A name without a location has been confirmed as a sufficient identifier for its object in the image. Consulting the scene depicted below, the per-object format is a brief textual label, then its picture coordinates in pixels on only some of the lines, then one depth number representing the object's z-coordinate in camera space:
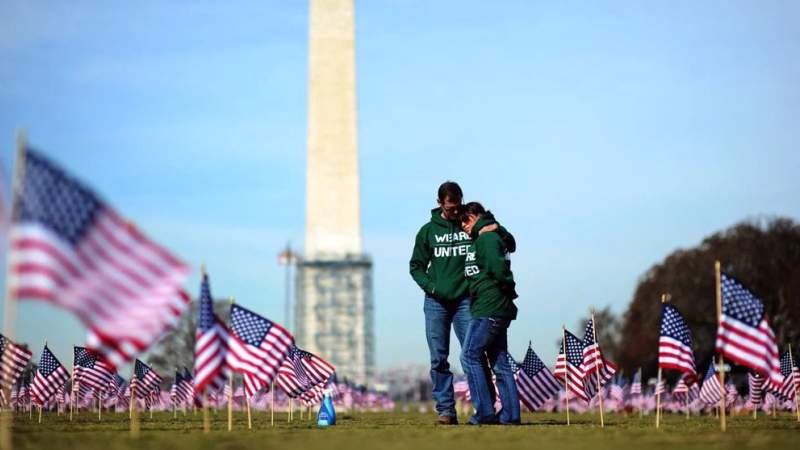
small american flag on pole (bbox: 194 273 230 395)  13.17
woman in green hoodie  14.26
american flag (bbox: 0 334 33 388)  21.92
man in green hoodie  14.79
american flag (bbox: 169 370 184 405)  38.74
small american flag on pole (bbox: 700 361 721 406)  32.34
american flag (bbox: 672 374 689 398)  38.98
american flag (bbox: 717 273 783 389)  13.20
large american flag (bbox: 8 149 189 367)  10.04
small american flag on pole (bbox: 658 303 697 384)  15.12
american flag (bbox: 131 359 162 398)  29.22
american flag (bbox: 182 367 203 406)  36.50
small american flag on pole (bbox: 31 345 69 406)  26.30
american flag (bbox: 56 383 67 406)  32.84
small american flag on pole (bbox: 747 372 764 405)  30.77
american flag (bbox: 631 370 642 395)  42.42
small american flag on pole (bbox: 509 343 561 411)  22.54
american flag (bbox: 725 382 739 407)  36.78
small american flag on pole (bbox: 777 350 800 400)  25.05
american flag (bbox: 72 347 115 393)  26.42
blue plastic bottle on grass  16.00
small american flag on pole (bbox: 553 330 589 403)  19.98
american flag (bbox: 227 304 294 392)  15.78
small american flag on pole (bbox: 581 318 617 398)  18.91
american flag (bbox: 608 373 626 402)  43.72
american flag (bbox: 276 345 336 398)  23.42
